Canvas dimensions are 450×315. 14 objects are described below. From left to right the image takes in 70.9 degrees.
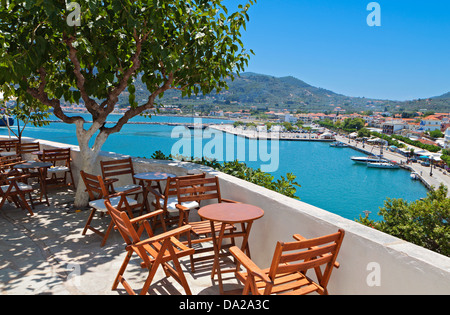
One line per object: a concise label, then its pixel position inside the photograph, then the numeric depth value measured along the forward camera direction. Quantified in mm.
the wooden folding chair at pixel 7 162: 5379
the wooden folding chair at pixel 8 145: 8383
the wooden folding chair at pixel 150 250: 2355
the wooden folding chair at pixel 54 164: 6082
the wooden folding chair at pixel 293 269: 1848
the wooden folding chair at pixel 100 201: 3750
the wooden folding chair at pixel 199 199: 3197
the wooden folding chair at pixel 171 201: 3760
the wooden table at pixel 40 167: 5348
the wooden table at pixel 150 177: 4344
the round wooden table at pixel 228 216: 2715
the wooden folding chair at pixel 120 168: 4898
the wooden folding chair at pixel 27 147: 7428
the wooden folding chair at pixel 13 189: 4621
